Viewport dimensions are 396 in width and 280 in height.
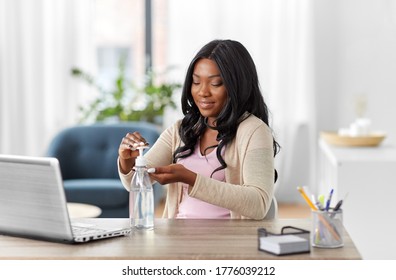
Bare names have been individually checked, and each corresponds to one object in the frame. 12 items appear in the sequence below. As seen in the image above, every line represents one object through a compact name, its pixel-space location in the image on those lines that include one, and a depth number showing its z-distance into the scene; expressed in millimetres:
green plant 8725
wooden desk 2636
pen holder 2777
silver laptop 2758
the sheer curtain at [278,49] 8955
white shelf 5831
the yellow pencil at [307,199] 2942
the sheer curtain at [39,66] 9081
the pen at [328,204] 2901
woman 3316
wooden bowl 6971
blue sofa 7316
